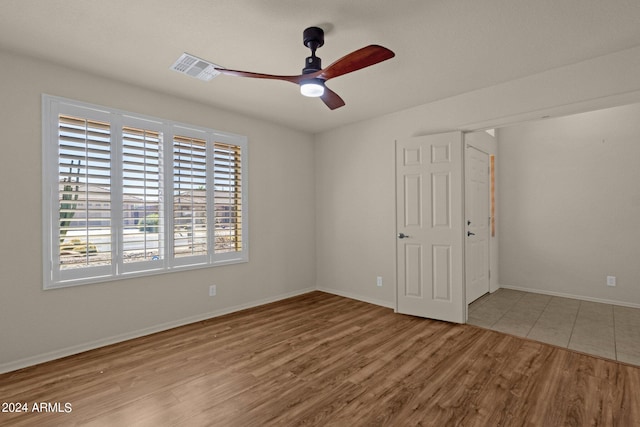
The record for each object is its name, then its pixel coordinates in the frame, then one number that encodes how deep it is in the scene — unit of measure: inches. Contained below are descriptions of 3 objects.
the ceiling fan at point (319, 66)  77.6
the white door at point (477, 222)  169.2
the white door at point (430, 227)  142.4
